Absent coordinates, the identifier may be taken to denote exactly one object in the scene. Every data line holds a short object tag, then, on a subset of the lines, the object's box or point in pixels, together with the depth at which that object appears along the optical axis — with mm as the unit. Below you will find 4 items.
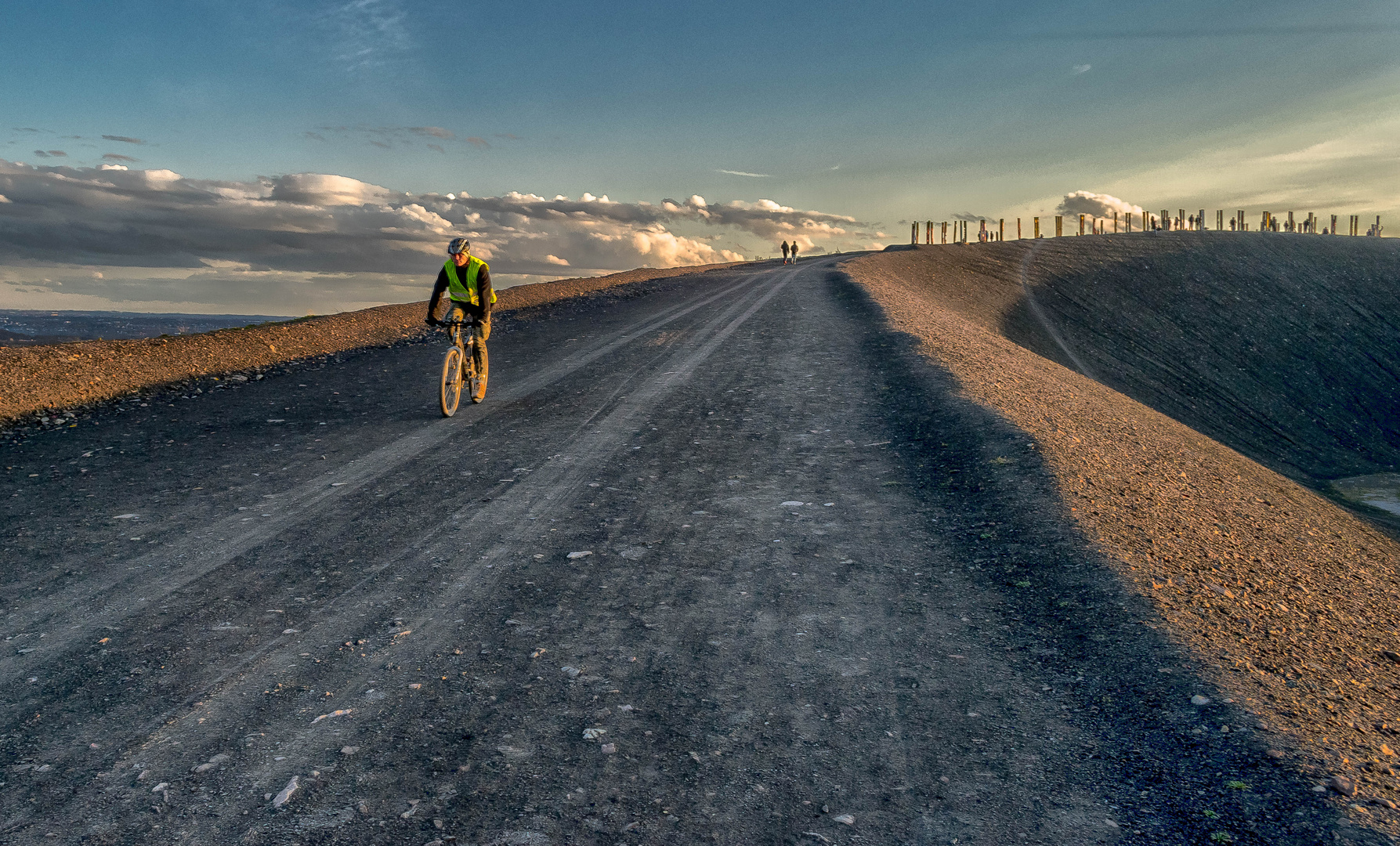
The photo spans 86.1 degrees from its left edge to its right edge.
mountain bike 10422
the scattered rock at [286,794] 3148
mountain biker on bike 10430
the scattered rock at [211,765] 3359
